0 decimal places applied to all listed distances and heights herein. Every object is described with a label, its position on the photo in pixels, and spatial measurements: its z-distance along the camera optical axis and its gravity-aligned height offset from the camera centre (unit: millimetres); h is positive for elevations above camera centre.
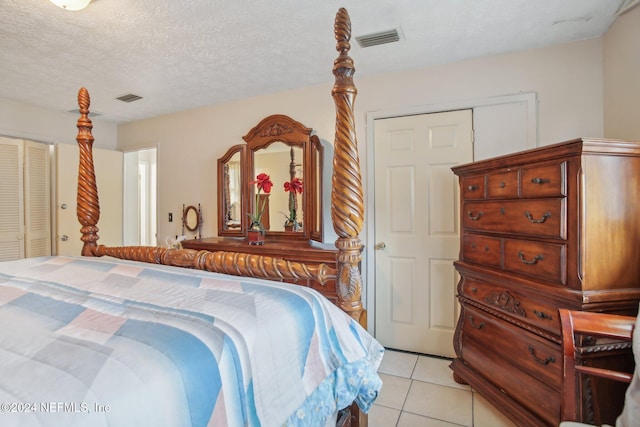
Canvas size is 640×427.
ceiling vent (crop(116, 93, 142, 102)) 3311 +1248
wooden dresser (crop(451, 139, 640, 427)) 1418 -232
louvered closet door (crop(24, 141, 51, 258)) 3432 +158
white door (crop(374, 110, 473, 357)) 2607 -130
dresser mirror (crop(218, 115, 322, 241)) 2977 +320
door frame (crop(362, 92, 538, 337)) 2804 -43
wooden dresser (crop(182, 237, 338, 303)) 2457 -317
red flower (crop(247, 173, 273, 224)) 3113 +228
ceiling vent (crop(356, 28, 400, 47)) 2154 +1230
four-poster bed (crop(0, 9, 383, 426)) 595 -302
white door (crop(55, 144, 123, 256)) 3588 +217
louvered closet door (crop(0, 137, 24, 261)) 3229 +141
